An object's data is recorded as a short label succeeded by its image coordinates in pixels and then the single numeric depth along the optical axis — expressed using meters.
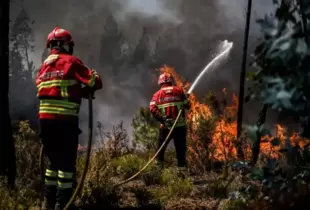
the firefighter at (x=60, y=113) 4.36
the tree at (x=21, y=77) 40.41
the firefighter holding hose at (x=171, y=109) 7.89
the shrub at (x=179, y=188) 5.63
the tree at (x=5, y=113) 5.36
